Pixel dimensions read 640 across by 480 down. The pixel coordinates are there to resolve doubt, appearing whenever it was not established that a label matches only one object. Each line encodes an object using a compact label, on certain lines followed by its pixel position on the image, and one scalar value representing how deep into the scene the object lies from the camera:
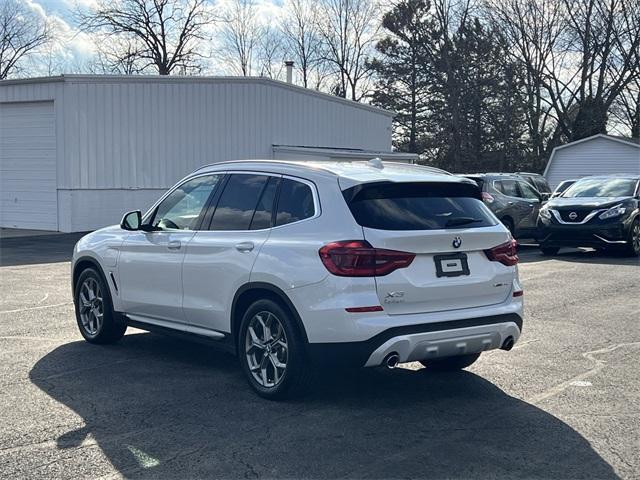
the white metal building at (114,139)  23.80
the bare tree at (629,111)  49.25
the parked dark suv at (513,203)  19.64
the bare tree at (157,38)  50.54
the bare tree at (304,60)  59.25
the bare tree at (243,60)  60.31
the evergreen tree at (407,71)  49.94
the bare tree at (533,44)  48.88
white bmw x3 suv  5.73
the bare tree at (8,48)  56.81
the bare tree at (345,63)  57.34
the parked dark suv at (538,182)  23.70
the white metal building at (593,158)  38.53
